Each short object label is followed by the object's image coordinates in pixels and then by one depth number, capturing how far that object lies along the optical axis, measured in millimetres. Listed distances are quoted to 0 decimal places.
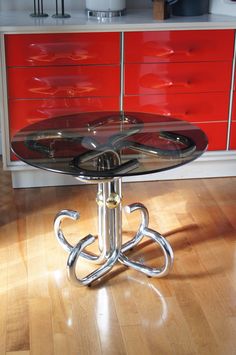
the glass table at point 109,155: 2066
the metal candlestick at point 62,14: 3055
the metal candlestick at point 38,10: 3075
